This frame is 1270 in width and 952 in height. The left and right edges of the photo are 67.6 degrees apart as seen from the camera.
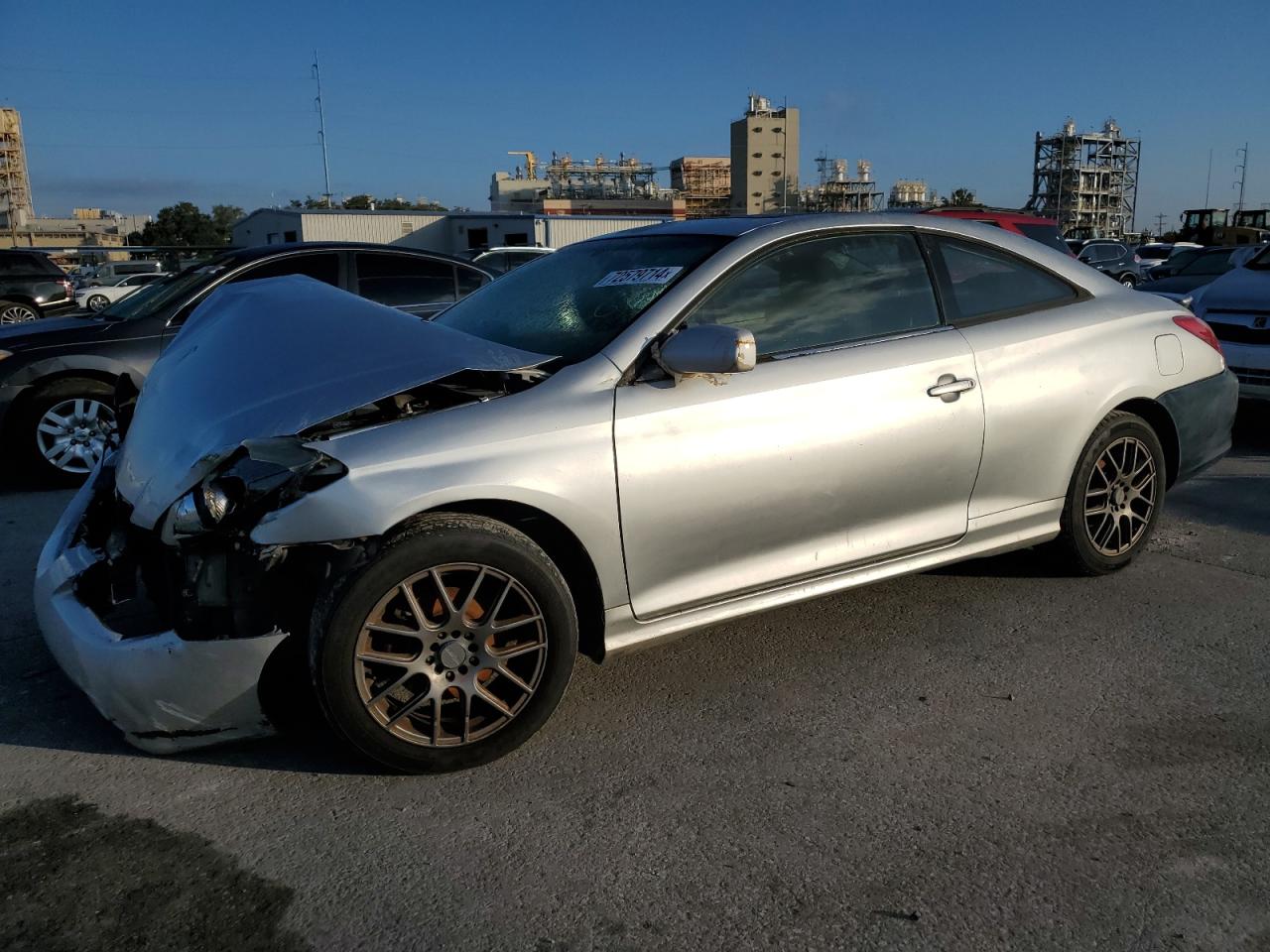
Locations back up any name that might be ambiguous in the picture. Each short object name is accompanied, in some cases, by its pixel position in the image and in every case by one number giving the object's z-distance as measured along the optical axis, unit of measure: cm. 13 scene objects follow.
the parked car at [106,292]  2789
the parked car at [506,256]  1972
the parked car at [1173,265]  1571
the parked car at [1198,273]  1268
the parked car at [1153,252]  3531
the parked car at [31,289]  1756
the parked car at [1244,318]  666
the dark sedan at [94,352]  598
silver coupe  256
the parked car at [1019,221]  997
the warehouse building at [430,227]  4081
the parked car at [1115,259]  2072
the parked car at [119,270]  3565
